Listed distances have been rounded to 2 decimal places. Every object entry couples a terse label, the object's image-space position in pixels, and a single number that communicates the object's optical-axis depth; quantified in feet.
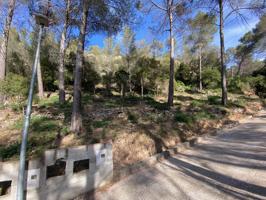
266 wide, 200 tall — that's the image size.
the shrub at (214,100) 34.30
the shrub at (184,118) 22.68
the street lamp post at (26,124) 8.00
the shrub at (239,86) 55.62
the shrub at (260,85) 50.07
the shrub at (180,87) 59.84
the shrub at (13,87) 24.72
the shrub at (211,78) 64.28
